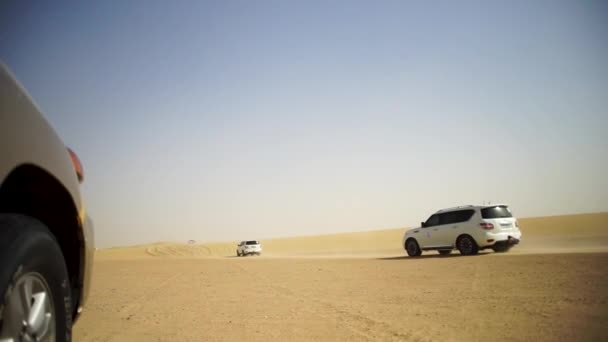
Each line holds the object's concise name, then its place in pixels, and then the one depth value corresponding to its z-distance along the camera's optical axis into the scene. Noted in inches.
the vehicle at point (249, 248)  1513.3
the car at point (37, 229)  67.3
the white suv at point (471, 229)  601.9
